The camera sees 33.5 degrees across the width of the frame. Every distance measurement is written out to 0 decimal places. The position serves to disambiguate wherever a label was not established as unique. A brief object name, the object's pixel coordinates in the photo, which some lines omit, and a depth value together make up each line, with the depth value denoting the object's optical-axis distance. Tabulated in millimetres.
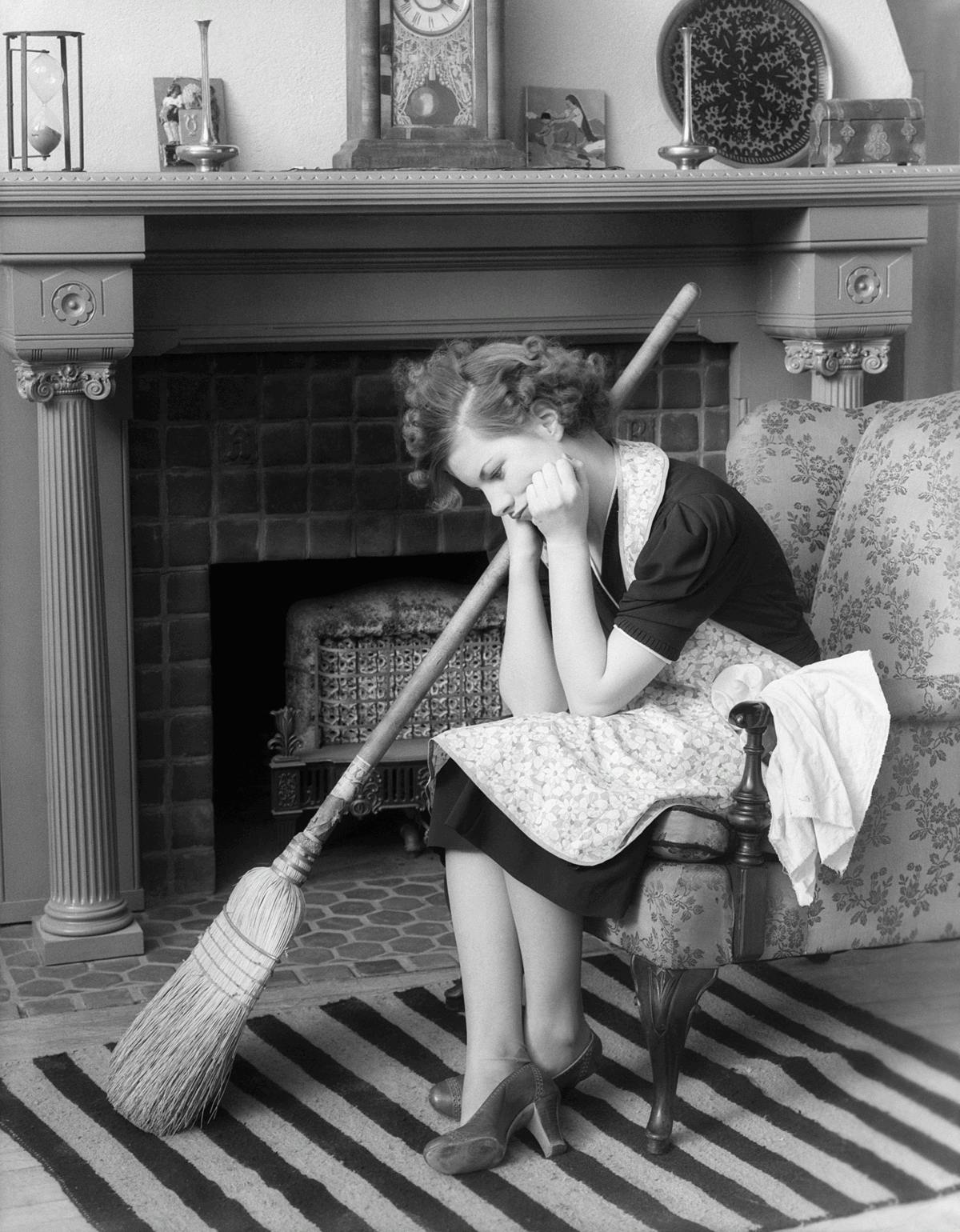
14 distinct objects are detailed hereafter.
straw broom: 2064
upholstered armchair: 1924
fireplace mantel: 2480
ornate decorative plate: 2842
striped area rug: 1844
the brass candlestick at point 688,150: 2705
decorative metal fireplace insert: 3045
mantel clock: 2592
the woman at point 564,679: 1889
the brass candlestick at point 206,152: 2508
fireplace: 2832
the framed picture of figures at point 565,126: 2754
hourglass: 2420
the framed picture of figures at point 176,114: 2568
